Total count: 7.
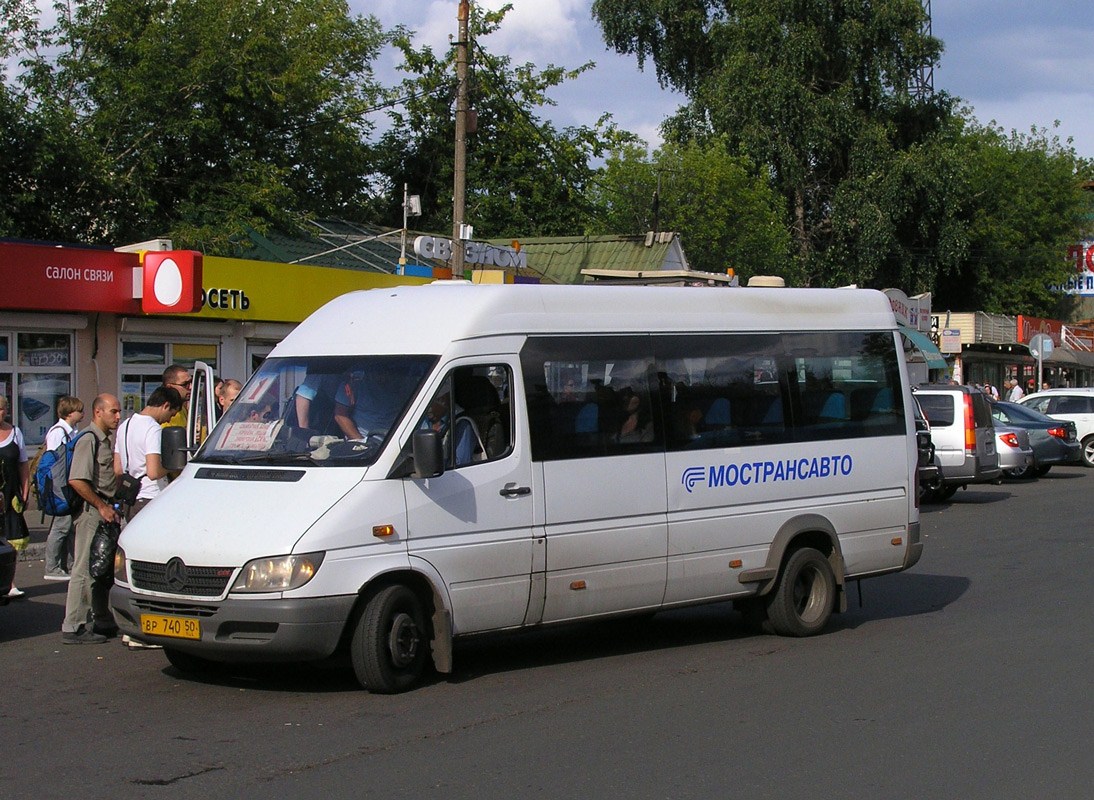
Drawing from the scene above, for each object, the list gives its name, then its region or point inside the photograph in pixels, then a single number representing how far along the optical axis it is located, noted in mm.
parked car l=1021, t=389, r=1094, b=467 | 29344
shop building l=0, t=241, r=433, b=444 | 18625
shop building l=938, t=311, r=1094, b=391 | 46875
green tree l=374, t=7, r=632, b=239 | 43250
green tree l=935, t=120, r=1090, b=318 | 56812
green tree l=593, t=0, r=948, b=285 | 42344
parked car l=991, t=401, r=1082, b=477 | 25375
